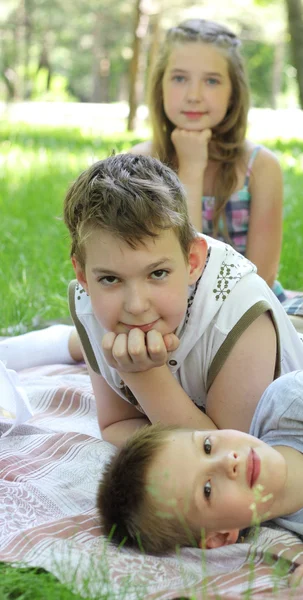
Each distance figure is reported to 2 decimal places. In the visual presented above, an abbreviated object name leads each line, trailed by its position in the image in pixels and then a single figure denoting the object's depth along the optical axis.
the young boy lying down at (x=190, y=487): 1.97
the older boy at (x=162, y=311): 2.14
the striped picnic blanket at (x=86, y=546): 1.84
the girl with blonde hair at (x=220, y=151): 3.90
